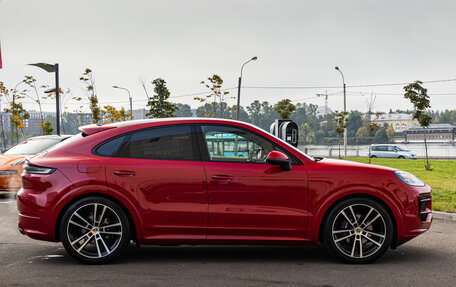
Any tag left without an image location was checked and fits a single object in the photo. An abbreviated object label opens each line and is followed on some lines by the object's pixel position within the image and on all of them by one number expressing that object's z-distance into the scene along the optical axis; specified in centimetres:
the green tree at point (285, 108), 3738
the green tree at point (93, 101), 4288
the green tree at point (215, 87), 4459
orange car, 1195
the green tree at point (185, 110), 14931
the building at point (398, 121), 15425
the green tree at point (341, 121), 4172
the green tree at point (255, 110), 15588
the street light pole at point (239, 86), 3994
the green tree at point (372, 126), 4069
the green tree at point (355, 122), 13650
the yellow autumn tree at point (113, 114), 4600
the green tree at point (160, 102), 5088
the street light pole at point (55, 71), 2324
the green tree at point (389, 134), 12140
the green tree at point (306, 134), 13288
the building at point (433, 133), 11866
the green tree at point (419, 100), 2632
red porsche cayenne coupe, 543
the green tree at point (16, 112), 4441
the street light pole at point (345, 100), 4681
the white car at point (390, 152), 4422
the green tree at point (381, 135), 12381
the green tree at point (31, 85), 4400
